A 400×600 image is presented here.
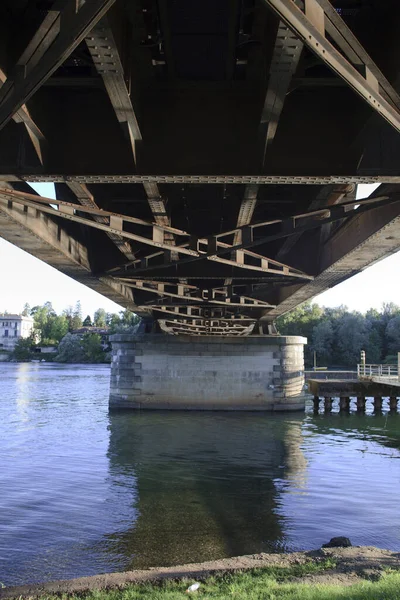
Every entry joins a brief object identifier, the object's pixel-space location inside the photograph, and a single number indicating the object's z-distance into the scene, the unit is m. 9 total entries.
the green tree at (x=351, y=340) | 102.88
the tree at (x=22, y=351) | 172.75
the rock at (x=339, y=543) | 10.21
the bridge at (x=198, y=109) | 4.82
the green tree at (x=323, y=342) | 107.19
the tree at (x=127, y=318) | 173.57
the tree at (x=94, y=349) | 153.25
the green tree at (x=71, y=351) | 158.25
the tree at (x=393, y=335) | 100.41
